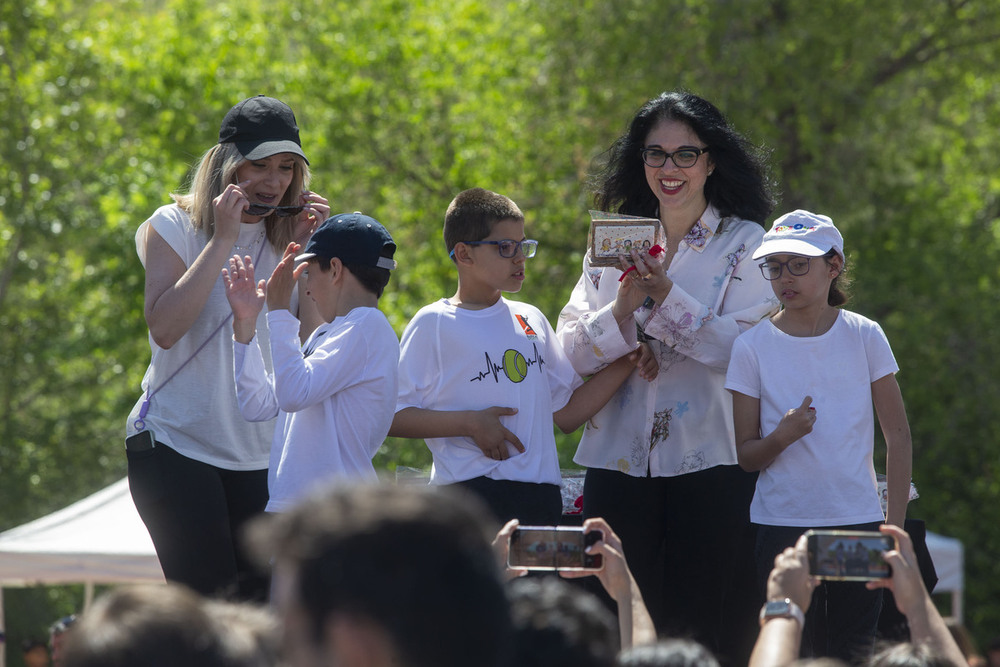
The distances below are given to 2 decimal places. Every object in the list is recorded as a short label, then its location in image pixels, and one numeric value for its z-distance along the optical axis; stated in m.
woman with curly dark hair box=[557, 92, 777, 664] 8.32
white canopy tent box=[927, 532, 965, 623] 20.86
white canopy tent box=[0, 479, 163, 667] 17.48
